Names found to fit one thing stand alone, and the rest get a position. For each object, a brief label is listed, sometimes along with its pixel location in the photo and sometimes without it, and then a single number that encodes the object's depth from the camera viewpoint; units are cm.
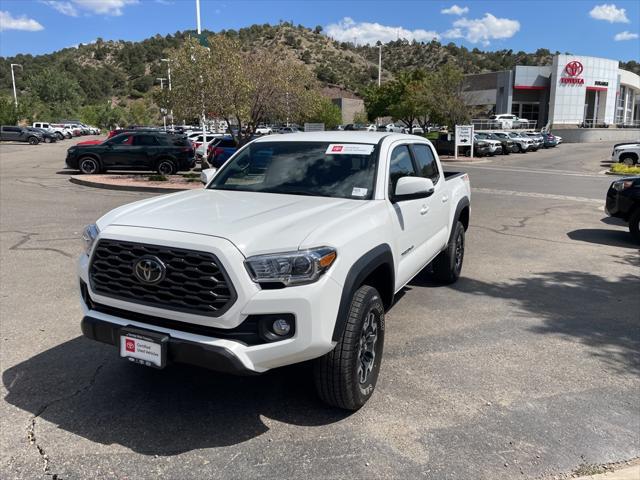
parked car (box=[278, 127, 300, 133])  4589
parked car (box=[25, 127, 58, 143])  5075
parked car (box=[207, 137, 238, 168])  1923
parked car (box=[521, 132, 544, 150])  4304
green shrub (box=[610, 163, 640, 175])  2372
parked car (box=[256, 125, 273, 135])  4585
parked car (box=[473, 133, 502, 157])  3649
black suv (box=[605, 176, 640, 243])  892
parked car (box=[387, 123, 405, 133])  4825
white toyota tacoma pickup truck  287
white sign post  3388
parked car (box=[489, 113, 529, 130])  5978
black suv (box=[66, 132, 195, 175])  1975
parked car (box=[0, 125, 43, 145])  4934
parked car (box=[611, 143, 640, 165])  2805
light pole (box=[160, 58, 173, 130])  1862
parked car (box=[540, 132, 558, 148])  4682
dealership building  6675
